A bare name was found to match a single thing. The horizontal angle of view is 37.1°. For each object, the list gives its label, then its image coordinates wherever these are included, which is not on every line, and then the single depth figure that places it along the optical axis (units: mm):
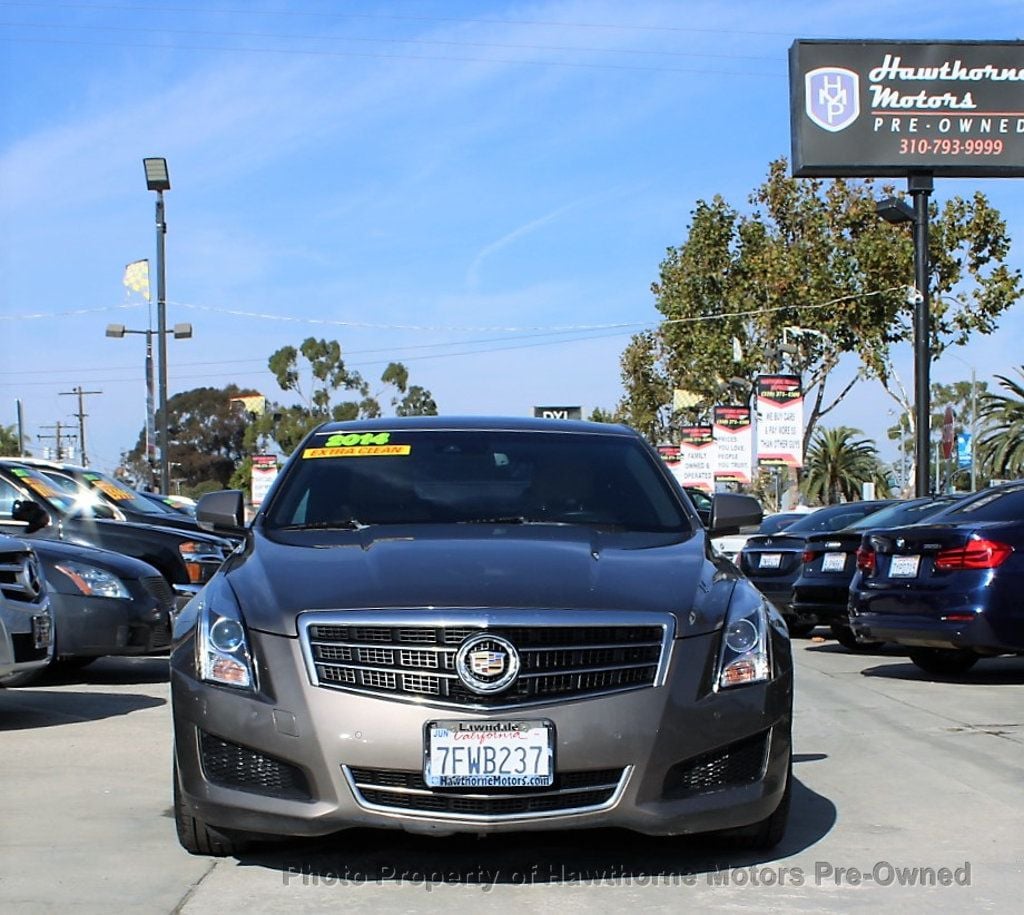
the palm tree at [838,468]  69562
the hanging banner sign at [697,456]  40188
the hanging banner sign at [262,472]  51562
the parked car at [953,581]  10609
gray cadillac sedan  4762
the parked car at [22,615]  8297
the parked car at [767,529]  18830
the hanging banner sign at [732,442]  35156
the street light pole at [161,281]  32844
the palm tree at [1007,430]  53781
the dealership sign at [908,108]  28547
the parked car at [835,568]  14031
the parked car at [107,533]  13680
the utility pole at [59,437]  103275
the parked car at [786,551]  16016
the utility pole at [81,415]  90562
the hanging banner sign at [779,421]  30328
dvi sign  45609
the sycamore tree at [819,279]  41188
